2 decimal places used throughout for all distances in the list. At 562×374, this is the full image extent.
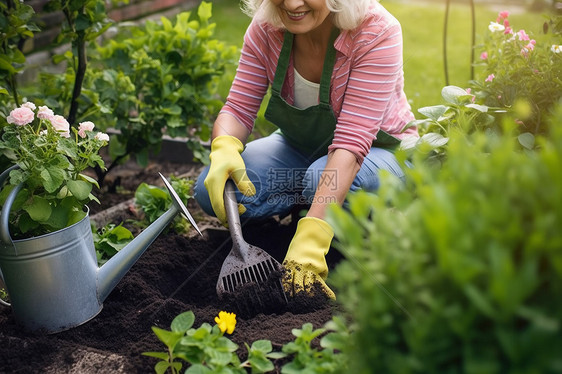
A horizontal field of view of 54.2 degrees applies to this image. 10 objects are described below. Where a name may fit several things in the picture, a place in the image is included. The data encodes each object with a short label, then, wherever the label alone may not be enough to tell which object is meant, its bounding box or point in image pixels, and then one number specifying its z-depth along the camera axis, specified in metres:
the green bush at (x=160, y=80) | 2.58
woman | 1.85
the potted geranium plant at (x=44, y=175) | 1.57
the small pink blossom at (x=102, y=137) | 1.67
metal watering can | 1.54
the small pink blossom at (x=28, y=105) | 1.63
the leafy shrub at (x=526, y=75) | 1.78
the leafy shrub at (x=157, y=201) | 2.29
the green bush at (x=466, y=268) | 0.71
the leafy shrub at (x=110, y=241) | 1.99
